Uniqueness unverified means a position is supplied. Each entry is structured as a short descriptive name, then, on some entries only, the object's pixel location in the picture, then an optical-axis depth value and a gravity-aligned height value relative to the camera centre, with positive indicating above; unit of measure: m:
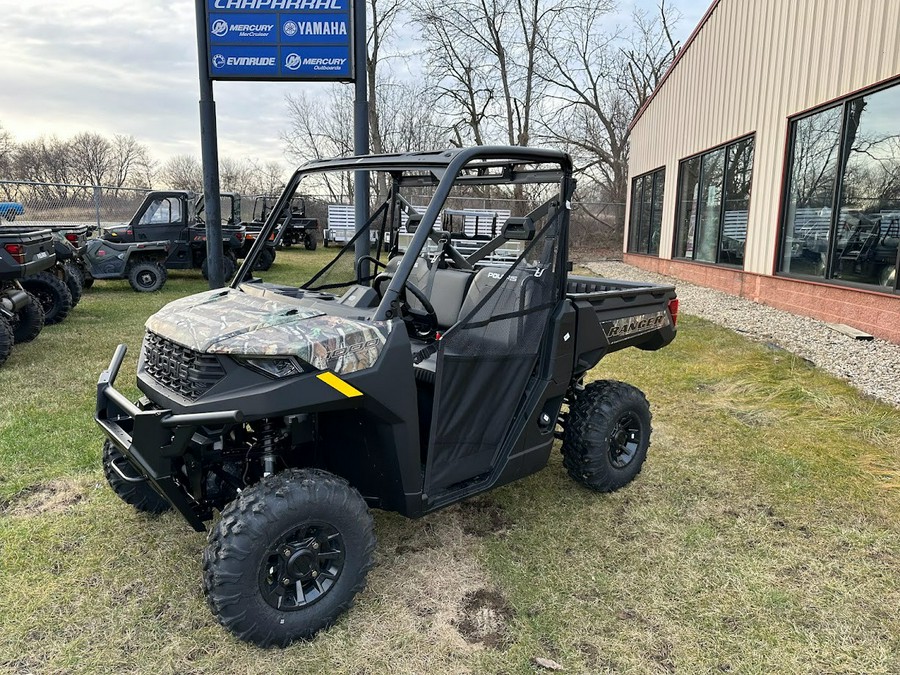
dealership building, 7.02 +1.06
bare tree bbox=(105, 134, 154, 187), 36.28 +2.96
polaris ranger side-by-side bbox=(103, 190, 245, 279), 12.72 -0.13
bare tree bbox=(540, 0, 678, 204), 28.28 +5.00
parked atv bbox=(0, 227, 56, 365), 6.46 -0.58
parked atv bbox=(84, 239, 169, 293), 11.71 -0.75
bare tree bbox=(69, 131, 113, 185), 35.19 +3.42
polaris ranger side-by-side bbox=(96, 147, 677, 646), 2.34 -0.67
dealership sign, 7.73 +2.22
